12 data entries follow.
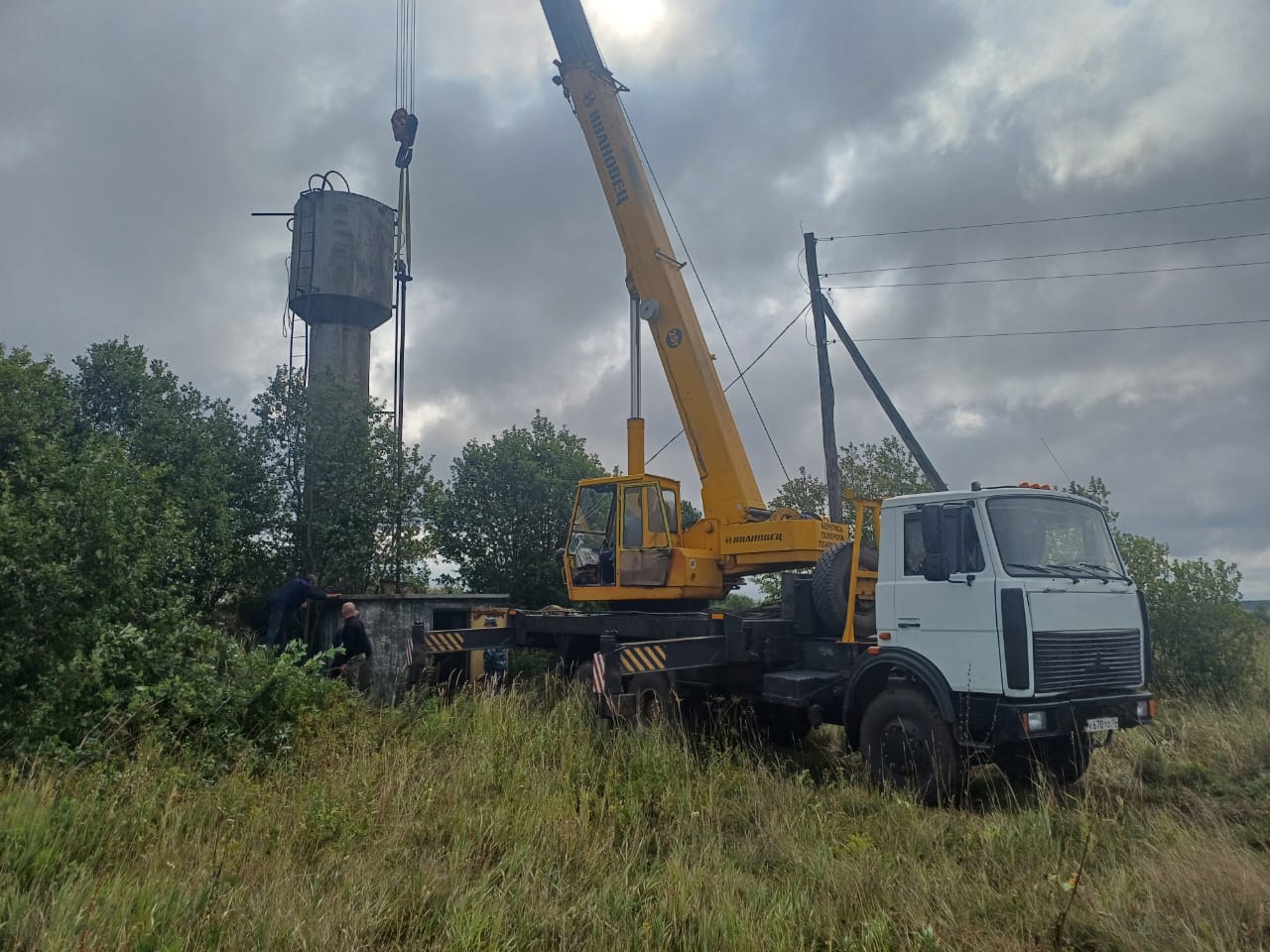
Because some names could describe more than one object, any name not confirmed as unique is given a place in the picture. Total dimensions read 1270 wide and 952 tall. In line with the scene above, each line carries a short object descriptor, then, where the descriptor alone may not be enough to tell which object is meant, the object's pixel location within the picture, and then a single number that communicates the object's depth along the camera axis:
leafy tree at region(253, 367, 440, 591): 15.82
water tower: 18.67
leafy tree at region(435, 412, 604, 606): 18.33
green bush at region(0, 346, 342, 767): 6.97
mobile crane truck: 7.05
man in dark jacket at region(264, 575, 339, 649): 12.51
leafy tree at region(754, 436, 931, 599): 18.47
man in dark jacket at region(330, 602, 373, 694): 12.09
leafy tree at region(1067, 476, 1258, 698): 12.21
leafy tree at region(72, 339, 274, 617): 14.30
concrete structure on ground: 12.83
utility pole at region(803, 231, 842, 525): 16.27
